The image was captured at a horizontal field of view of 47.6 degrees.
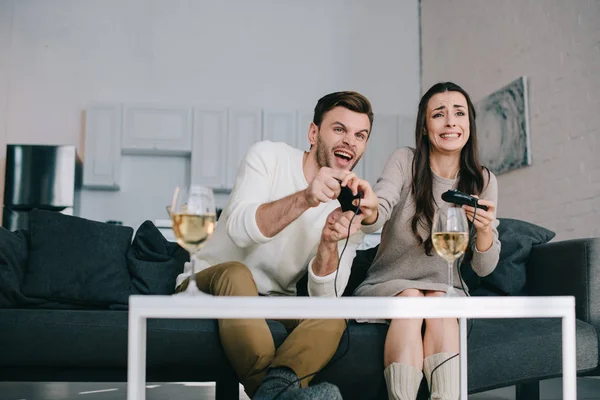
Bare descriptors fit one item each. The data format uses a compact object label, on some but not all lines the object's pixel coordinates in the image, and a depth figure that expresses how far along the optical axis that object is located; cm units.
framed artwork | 469
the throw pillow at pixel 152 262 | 245
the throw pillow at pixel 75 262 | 233
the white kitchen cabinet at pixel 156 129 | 588
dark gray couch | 193
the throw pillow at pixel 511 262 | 243
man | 159
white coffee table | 109
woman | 200
